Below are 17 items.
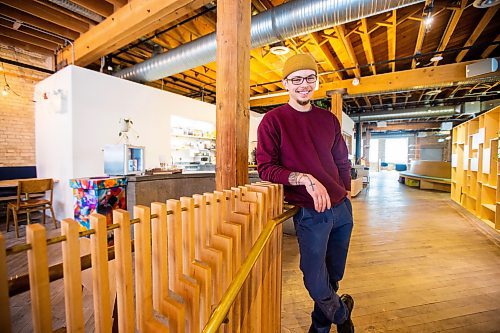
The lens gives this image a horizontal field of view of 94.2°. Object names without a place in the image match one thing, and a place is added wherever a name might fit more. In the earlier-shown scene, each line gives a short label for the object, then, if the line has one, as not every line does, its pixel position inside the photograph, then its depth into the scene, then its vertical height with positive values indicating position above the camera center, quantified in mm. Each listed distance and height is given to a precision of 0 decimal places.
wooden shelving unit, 4539 -129
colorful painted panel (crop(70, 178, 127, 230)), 2816 -464
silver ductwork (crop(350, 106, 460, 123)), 9688 +2010
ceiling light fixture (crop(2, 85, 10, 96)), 5137 +1524
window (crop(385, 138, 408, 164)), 20875 +860
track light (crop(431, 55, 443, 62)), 4869 +2141
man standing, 1293 -39
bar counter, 3188 -419
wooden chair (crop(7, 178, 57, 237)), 3801 -734
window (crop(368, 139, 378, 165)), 22427 +817
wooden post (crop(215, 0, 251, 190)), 1762 +515
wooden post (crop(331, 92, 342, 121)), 6840 +1680
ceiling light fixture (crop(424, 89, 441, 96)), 7438 +2243
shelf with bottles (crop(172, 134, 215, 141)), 6595 +674
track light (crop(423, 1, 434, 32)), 3157 +2070
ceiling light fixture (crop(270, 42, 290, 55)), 4125 +1973
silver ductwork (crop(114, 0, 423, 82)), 2768 +1827
